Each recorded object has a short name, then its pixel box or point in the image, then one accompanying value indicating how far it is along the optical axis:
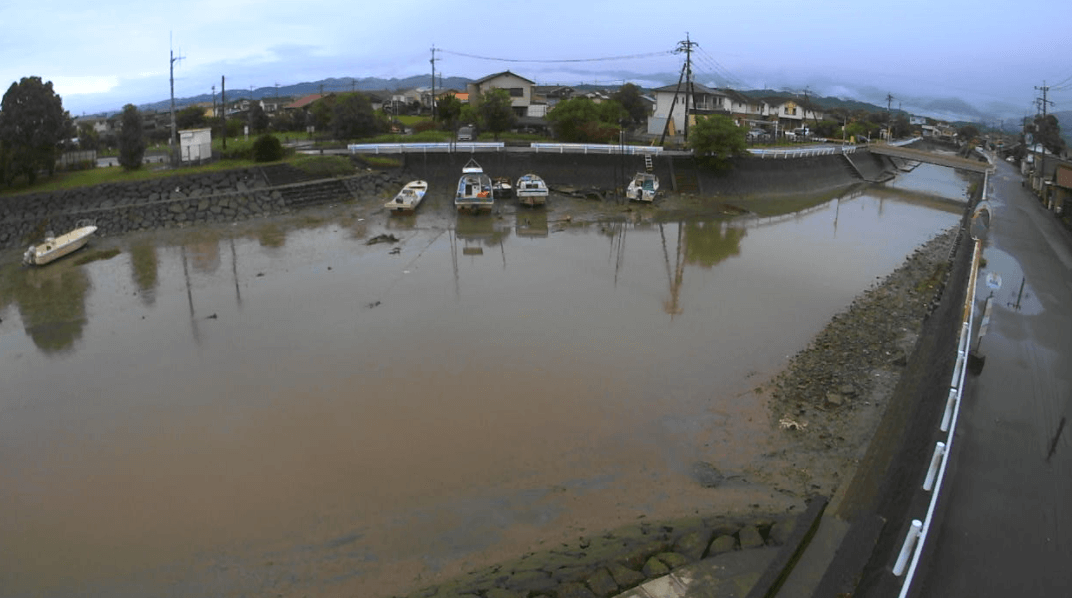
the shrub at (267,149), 24.48
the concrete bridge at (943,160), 35.19
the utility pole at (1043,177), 24.30
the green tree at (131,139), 22.44
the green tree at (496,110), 34.31
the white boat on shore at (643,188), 24.89
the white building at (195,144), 23.72
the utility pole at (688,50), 31.11
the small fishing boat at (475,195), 22.42
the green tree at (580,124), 32.84
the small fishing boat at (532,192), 23.64
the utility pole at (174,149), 23.73
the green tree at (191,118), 38.88
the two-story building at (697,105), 40.06
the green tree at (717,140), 27.66
